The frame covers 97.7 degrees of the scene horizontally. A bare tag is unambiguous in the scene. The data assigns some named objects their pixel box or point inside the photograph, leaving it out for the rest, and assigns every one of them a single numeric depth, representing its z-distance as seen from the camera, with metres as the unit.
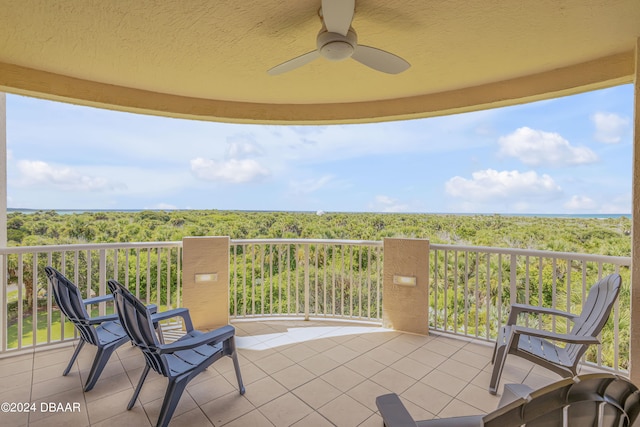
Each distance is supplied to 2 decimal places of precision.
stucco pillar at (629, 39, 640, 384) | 2.19
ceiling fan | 1.63
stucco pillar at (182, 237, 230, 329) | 3.49
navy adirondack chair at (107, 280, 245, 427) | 1.82
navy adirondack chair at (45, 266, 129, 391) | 2.29
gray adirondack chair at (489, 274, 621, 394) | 2.02
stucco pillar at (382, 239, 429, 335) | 3.42
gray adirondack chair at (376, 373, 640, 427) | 0.83
